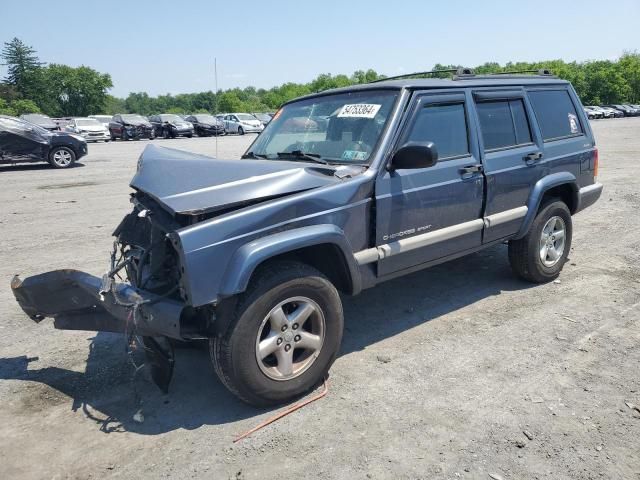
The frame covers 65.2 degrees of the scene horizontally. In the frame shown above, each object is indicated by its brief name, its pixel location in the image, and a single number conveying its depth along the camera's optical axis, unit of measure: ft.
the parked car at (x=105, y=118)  114.62
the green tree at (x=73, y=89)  287.89
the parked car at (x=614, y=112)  200.85
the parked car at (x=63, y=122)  97.75
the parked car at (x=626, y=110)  207.31
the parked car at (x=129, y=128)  104.17
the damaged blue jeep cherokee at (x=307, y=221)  9.71
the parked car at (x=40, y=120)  83.53
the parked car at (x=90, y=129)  98.27
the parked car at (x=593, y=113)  192.48
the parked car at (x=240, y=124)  114.21
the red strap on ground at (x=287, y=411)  9.65
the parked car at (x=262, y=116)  122.78
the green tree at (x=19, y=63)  285.66
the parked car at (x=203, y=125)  113.29
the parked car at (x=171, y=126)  106.52
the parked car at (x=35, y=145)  48.14
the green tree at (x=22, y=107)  217.56
